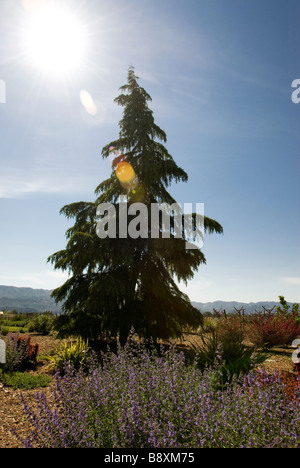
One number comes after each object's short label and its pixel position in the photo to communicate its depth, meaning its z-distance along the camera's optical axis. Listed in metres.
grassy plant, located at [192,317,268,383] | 5.52
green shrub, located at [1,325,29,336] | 14.11
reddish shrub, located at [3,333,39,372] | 7.47
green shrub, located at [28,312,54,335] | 14.88
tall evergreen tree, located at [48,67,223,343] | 8.97
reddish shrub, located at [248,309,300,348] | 10.48
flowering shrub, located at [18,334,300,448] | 2.72
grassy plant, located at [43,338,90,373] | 7.14
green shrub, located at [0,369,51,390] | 6.18
